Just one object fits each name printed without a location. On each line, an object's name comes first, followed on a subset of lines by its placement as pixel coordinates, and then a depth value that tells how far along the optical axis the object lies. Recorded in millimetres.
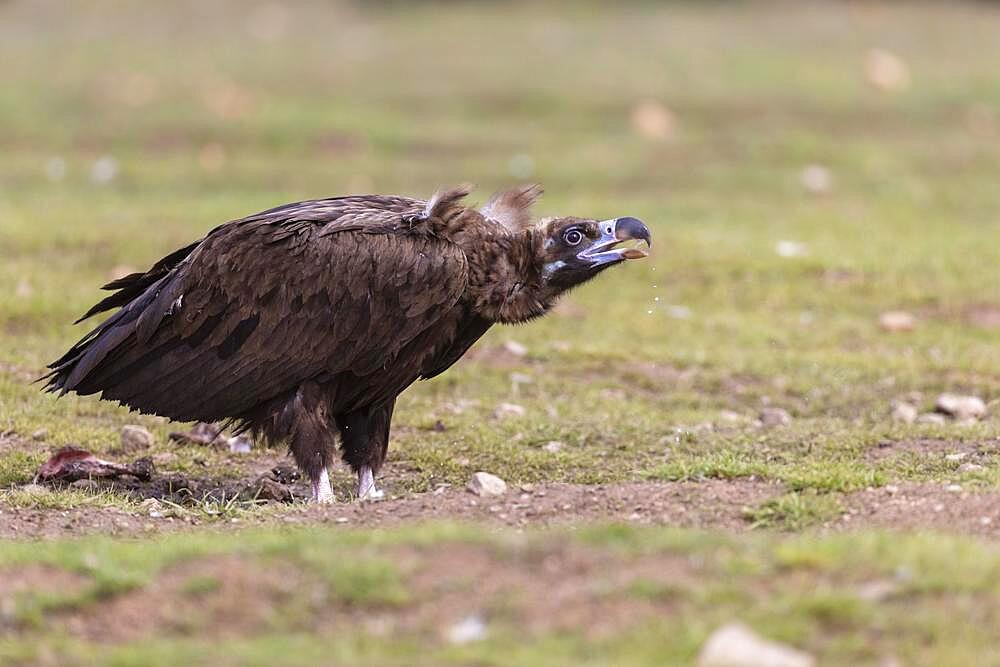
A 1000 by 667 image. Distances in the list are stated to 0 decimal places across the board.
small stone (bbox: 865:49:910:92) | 43337
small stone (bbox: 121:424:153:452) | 18562
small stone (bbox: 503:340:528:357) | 22712
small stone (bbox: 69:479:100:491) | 16797
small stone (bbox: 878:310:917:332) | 24141
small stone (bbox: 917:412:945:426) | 19544
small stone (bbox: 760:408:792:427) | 19812
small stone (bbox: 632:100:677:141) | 38781
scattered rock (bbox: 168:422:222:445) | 19094
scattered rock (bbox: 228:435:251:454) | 19016
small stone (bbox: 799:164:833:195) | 34125
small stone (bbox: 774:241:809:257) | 27244
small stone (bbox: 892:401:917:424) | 19769
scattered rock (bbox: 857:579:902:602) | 10695
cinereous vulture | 16031
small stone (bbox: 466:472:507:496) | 15812
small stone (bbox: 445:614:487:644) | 10406
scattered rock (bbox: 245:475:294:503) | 16703
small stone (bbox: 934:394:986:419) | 19962
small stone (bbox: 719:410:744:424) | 19859
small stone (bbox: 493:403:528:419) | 20047
